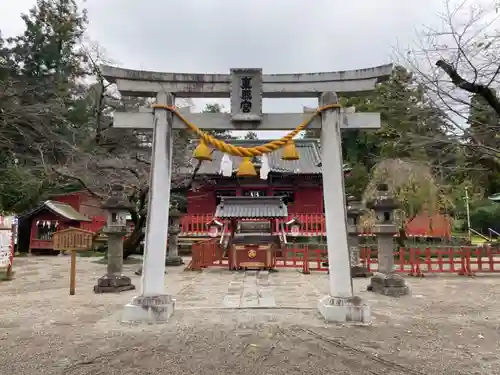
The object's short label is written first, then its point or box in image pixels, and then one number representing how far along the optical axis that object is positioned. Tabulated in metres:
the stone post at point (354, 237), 12.02
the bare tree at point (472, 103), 5.24
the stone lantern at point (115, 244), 9.22
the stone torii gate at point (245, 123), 6.02
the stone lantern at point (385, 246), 8.85
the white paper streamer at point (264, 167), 6.82
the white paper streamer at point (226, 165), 6.76
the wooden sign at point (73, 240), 8.75
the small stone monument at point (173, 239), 14.63
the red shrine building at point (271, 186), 23.12
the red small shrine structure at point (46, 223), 21.77
